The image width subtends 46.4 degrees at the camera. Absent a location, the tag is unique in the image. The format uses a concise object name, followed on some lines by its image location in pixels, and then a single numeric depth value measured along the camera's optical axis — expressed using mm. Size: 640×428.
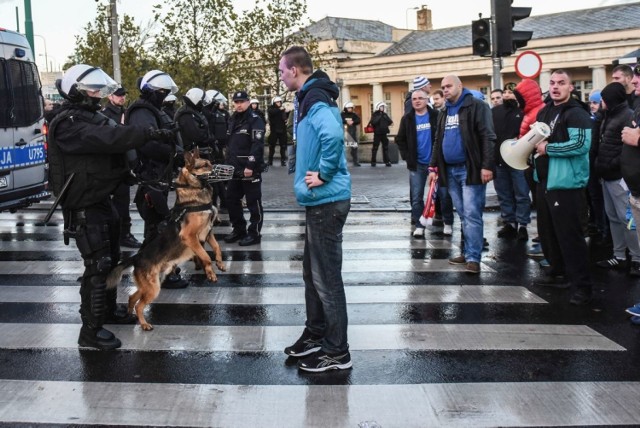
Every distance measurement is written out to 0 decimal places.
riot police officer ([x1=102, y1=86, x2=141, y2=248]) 9406
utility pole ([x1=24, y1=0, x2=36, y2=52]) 19938
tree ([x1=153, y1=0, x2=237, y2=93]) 31016
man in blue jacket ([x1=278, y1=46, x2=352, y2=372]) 4820
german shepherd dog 6048
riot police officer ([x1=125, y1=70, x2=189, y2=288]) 7434
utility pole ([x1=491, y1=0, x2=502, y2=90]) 12664
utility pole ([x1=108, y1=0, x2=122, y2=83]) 19547
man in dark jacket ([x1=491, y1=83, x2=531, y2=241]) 10281
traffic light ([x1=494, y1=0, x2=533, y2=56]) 12541
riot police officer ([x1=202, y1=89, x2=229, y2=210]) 12172
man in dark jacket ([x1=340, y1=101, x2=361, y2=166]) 24328
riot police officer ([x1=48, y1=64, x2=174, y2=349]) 5324
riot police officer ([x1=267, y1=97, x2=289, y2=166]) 24234
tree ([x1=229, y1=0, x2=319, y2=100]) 34688
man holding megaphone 6652
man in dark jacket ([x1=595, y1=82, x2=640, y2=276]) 7699
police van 10047
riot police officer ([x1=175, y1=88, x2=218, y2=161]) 8664
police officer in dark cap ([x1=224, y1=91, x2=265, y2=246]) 9750
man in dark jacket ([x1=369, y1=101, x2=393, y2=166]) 23500
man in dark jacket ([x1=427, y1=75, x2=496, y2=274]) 8031
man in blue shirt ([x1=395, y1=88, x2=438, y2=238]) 10695
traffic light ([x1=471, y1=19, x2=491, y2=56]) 12812
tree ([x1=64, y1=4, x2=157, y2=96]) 30875
